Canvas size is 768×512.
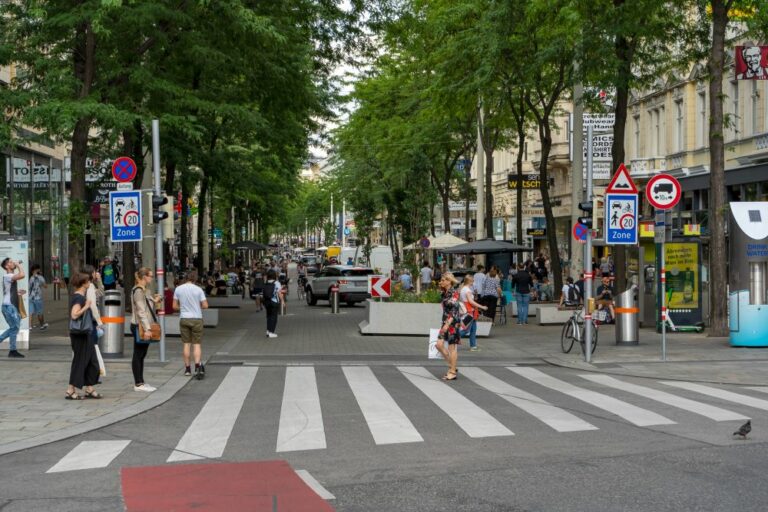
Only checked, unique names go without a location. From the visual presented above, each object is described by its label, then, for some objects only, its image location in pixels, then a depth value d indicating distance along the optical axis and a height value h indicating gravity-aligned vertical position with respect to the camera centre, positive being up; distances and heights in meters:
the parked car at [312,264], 79.48 -1.57
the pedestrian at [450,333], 15.87 -1.33
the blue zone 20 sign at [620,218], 18.78 +0.45
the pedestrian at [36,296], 25.34 -1.18
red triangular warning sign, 18.69 +1.05
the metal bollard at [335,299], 36.00 -1.85
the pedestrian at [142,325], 14.20 -1.10
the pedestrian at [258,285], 34.72 -1.33
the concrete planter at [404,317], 24.70 -1.70
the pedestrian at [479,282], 28.02 -1.02
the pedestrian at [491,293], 27.47 -1.28
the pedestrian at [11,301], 18.30 -0.93
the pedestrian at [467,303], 17.27 -0.99
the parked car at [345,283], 40.66 -1.47
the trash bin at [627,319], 21.25 -1.54
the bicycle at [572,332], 20.15 -1.70
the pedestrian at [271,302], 24.36 -1.32
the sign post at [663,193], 18.80 +0.89
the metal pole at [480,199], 42.31 +1.85
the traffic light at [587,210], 19.14 +0.61
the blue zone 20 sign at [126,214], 17.77 +0.55
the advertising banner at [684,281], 24.33 -0.89
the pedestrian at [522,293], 28.89 -1.37
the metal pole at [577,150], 27.97 +2.51
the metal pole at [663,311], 17.99 -1.19
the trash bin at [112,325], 18.16 -1.37
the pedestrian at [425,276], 37.61 -1.16
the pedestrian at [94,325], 13.32 -1.00
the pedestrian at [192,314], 15.88 -1.03
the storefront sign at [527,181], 38.17 +2.32
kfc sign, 23.00 +3.91
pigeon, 9.80 -1.75
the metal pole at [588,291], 18.64 -0.86
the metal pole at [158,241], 17.72 +0.08
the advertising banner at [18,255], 18.73 -0.14
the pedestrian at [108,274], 28.41 -0.75
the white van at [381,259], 60.66 -0.82
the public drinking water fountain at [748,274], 20.58 -0.63
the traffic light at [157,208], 18.11 +0.66
